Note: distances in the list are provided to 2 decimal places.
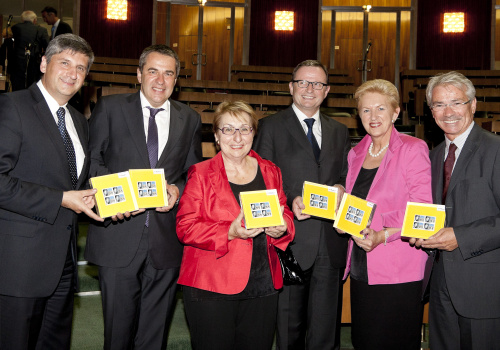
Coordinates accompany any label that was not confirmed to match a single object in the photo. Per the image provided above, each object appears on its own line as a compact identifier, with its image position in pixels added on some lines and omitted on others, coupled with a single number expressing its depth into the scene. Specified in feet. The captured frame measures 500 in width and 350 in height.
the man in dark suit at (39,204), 6.94
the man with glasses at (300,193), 8.91
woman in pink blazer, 8.19
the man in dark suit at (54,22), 27.68
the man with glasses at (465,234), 7.51
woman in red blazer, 7.22
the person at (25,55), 25.00
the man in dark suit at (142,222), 8.08
